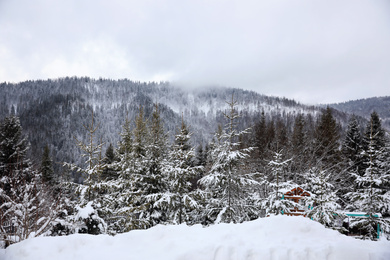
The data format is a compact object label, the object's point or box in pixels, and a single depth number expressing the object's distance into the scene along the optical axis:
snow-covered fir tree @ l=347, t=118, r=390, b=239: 9.27
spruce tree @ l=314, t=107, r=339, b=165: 22.23
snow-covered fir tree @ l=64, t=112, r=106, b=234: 7.04
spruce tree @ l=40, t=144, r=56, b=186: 26.99
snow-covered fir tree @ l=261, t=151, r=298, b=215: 9.88
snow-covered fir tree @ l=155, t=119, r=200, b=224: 10.34
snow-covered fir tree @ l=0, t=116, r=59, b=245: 15.63
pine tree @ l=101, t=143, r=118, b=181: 20.62
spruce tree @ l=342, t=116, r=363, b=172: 25.01
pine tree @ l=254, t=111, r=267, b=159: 29.13
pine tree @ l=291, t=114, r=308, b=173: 19.44
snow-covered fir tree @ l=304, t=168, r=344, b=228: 9.20
